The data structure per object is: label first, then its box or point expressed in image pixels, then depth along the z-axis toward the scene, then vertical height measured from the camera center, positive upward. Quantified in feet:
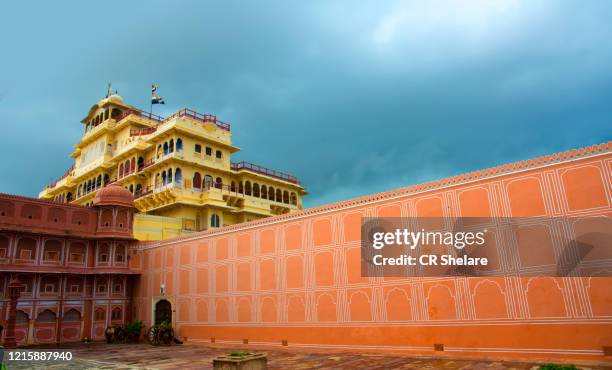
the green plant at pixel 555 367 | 21.24 -4.57
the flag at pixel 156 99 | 112.01 +53.27
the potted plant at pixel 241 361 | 29.77 -4.53
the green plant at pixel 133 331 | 70.03 -4.44
